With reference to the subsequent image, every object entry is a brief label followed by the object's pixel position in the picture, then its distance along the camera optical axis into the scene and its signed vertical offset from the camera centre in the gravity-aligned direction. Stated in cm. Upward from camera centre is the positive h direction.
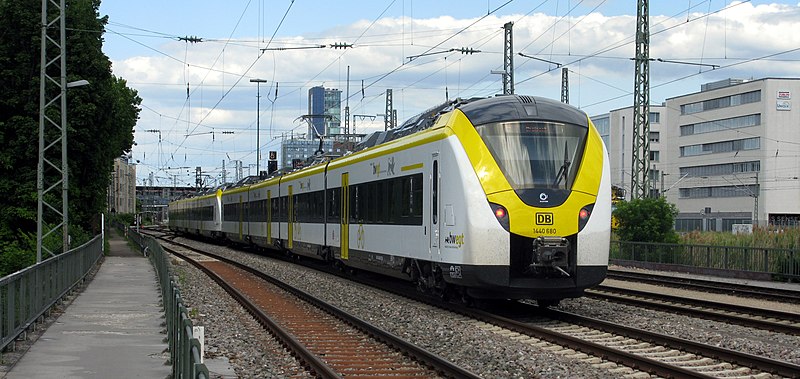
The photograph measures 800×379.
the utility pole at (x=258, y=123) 6688 +596
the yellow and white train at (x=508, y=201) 1555 +18
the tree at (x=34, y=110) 4119 +433
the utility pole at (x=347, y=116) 5581 +549
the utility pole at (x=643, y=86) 3419 +439
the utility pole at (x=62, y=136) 2772 +224
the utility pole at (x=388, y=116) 5496 +553
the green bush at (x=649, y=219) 3469 -25
